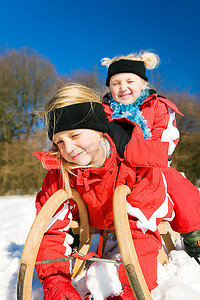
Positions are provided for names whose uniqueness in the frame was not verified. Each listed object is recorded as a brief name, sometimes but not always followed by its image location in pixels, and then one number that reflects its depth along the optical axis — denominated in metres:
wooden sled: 0.93
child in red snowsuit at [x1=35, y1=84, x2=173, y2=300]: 1.23
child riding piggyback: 1.66
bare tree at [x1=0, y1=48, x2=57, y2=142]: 8.59
